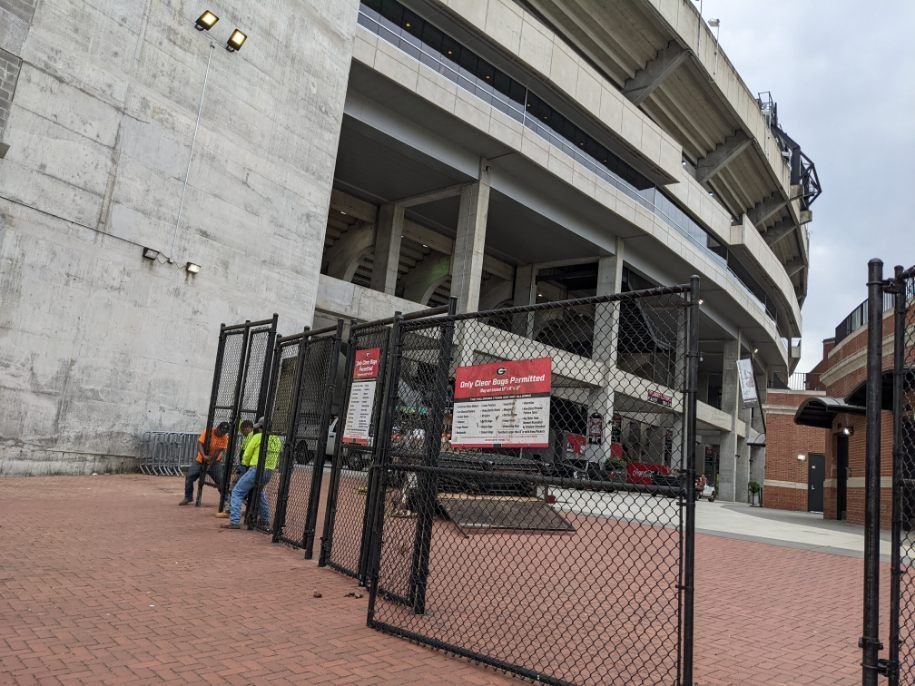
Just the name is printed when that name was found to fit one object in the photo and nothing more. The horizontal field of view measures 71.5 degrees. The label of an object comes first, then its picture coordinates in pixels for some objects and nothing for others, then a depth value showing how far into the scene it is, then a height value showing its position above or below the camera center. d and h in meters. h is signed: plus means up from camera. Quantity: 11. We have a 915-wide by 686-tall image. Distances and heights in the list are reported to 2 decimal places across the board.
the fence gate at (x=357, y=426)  6.31 +0.11
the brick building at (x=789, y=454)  28.92 +1.25
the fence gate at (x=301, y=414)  7.44 +0.24
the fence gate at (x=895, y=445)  3.10 +0.23
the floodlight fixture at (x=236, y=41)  16.84 +10.05
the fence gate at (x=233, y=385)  9.83 +0.65
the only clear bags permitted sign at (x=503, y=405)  4.00 +0.31
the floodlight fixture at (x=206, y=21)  15.99 +9.97
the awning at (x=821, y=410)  17.26 +2.17
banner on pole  30.46 +4.83
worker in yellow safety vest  8.82 -0.66
